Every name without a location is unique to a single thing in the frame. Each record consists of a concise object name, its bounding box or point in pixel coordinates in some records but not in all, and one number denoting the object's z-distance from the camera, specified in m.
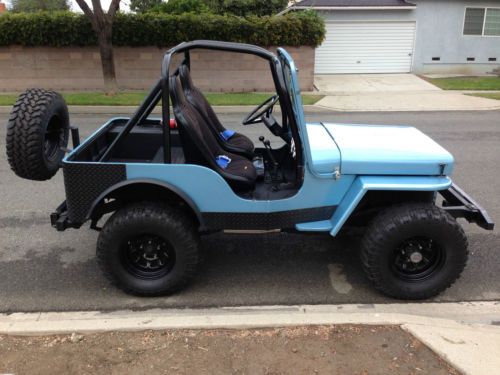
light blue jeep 3.31
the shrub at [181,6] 21.44
